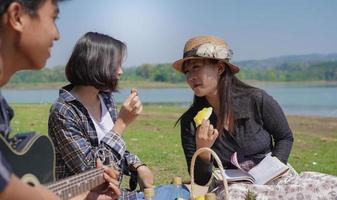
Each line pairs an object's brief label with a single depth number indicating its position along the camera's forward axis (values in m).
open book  4.08
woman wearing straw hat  4.28
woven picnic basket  3.43
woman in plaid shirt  3.60
